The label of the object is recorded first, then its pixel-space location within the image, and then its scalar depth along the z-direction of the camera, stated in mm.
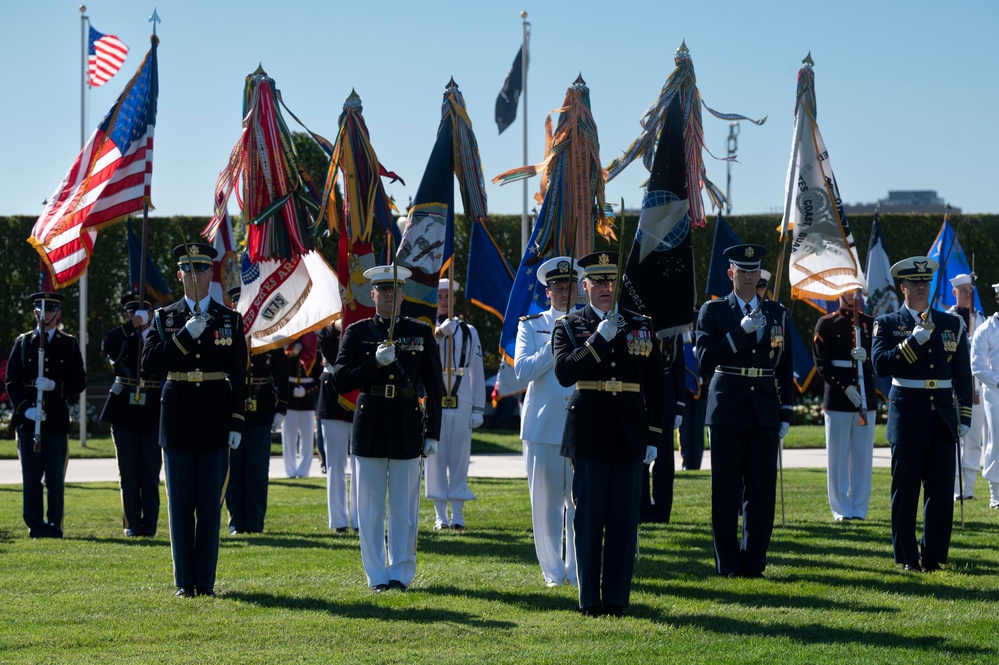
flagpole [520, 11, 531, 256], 24689
